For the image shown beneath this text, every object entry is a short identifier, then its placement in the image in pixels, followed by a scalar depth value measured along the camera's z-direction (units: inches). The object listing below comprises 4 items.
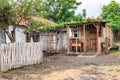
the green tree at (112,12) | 769.8
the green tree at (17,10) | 293.5
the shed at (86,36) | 445.9
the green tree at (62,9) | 829.3
